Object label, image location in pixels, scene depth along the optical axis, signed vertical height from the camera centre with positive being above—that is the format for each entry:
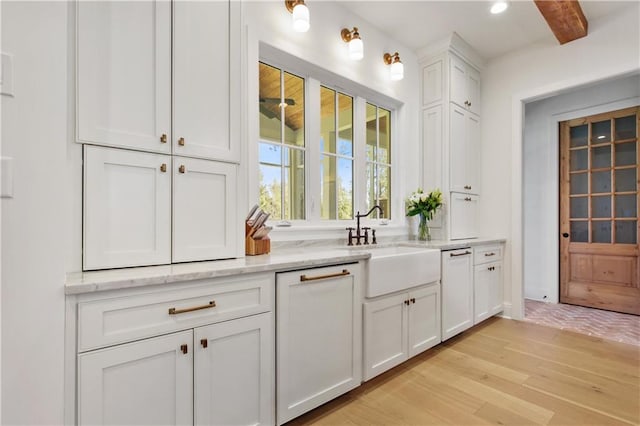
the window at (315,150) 2.42 +0.54
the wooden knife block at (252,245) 1.92 -0.18
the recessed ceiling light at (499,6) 2.62 +1.71
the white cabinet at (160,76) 1.30 +0.62
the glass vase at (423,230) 3.17 -0.14
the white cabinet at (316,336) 1.57 -0.64
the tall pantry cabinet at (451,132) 3.21 +0.86
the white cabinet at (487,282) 3.06 -0.66
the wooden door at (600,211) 3.62 +0.06
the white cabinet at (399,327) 1.99 -0.76
